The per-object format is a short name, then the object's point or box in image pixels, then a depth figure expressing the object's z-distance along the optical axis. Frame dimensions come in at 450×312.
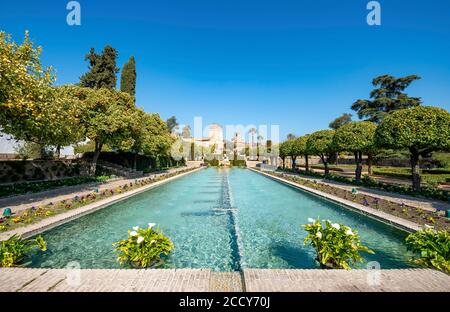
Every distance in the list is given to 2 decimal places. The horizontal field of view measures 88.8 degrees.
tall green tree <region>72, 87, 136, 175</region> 20.83
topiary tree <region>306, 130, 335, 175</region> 25.92
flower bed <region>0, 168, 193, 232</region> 8.25
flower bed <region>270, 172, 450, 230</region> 8.64
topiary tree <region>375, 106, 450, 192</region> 13.60
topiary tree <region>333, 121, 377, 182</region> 20.44
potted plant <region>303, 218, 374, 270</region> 5.21
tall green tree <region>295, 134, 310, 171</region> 31.25
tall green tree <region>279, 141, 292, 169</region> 37.77
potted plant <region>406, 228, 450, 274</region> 5.14
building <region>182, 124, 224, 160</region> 159.27
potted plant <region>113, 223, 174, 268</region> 5.29
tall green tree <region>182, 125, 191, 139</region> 142.19
